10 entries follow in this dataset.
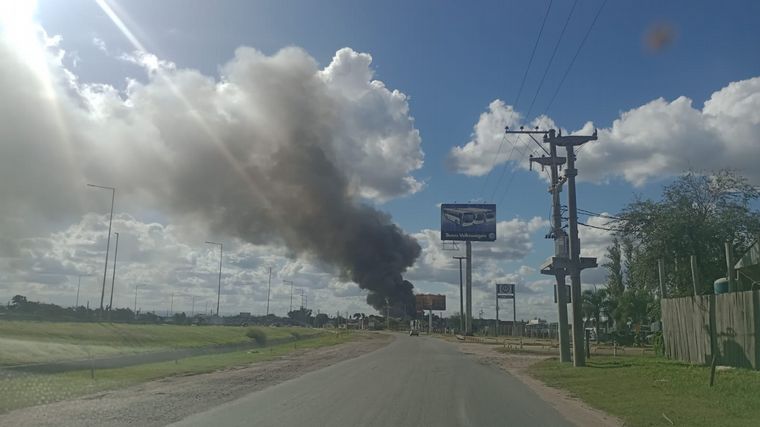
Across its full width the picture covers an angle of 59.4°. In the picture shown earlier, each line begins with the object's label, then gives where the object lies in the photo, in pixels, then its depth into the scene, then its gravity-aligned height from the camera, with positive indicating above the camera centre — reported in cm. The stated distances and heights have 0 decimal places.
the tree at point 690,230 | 2959 +488
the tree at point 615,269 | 7042 +746
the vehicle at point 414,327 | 9602 +128
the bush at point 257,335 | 6242 -22
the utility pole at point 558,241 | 2833 +408
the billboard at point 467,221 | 7362 +1256
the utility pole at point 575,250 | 2659 +354
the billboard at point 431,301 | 14488 +741
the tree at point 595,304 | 5575 +287
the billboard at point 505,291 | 9362 +641
